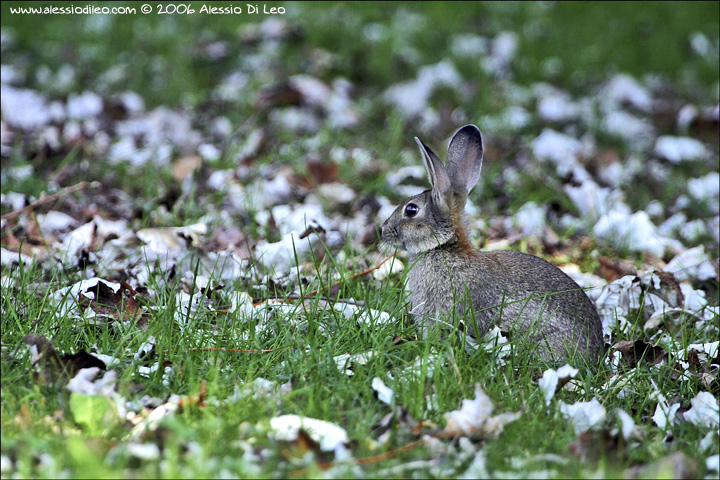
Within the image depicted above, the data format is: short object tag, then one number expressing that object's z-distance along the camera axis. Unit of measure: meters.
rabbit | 8.64
